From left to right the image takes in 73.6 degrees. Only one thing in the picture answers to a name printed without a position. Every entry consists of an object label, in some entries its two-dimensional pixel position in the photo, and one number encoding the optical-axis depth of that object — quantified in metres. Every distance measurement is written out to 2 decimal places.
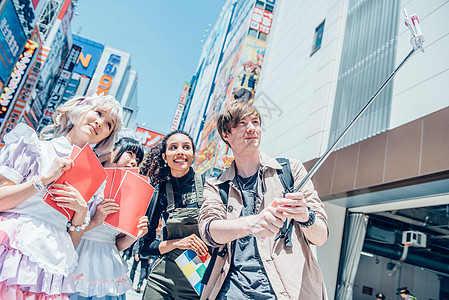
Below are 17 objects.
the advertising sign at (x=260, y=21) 21.12
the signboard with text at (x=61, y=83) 22.72
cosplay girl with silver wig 1.35
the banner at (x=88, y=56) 32.94
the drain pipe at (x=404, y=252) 9.95
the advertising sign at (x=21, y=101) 13.40
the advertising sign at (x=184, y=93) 51.82
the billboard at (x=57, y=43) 21.12
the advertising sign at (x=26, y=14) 12.58
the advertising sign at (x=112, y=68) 39.96
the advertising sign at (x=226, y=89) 18.33
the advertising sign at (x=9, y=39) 11.69
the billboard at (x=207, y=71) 32.22
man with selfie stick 1.19
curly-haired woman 1.91
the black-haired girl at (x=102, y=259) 1.69
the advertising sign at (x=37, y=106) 17.66
